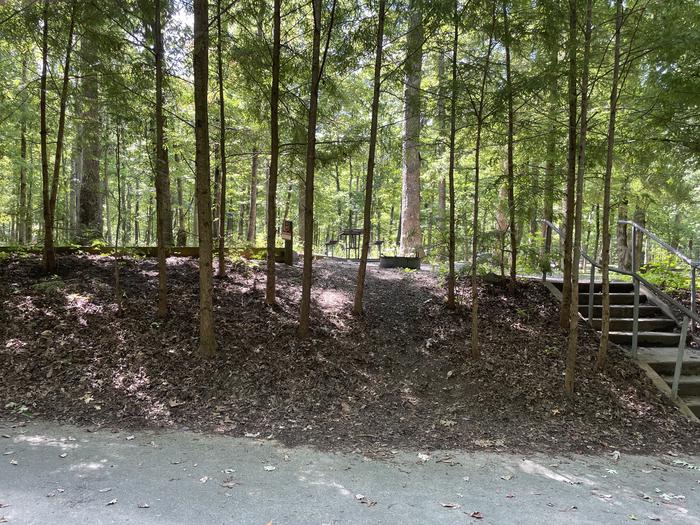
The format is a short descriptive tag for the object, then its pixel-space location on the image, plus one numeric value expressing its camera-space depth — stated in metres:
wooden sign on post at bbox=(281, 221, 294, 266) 7.76
